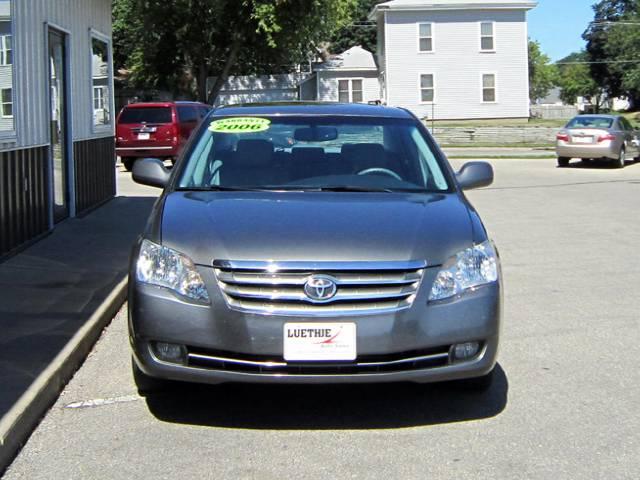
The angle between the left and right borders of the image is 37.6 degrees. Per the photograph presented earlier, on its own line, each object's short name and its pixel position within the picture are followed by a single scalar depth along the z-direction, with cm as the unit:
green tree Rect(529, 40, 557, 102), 10011
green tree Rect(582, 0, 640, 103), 7494
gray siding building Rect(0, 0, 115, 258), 971
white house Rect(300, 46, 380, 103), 5319
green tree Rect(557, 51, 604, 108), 10086
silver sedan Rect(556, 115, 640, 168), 2558
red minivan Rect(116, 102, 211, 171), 2388
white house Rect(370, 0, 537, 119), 4794
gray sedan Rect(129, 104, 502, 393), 456
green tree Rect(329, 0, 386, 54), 8069
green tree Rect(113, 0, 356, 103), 4522
